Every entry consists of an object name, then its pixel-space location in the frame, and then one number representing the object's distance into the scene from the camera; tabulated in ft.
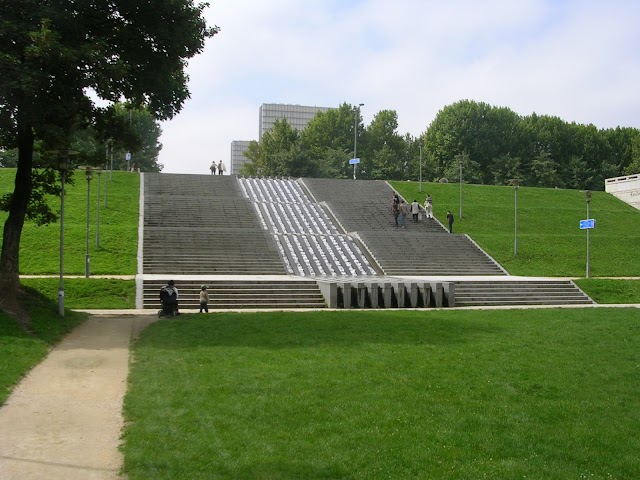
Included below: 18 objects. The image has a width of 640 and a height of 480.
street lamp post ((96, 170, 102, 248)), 102.01
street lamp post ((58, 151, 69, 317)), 61.77
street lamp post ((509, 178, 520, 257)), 117.08
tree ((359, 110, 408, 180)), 268.82
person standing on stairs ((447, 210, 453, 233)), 128.06
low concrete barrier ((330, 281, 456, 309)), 79.77
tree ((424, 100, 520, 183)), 257.55
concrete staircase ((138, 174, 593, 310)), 81.66
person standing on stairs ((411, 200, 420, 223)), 135.03
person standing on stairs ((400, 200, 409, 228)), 133.80
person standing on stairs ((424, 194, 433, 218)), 137.49
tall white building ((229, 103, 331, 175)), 581.53
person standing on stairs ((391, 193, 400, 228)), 133.54
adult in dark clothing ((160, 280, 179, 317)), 65.05
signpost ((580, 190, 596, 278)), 100.45
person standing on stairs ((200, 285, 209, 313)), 70.08
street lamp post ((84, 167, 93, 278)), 89.04
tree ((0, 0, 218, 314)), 52.60
